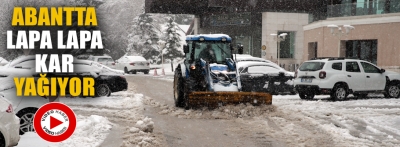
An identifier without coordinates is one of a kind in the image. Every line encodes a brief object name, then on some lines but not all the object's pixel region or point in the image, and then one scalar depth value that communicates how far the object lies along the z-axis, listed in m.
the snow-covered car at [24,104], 9.48
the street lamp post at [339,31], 27.73
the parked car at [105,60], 37.11
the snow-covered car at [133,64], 39.09
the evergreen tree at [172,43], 60.53
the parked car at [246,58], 21.55
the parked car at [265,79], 18.00
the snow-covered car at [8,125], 7.08
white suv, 16.78
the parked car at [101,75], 16.94
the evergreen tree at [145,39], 62.66
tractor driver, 14.61
